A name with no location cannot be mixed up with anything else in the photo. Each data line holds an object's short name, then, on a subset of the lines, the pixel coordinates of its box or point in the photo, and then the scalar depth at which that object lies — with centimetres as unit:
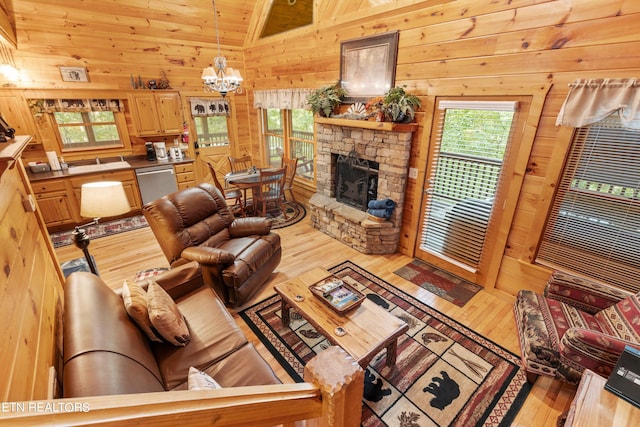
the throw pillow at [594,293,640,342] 194
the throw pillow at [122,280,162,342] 177
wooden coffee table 195
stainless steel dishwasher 502
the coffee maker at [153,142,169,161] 540
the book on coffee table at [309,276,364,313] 223
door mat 314
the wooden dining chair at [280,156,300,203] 518
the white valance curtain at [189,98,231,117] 593
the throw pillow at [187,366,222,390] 144
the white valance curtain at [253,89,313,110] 486
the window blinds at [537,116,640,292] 224
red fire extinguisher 586
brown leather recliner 278
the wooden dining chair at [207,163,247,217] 471
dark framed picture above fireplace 349
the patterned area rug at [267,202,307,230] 491
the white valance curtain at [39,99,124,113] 448
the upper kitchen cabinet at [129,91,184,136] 507
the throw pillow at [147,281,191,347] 179
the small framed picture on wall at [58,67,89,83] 454
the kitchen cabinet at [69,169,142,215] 449
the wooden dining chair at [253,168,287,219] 460
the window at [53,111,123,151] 480
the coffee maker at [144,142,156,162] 536
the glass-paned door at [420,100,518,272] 287
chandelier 346
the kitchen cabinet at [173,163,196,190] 543
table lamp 225
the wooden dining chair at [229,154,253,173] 553
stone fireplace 362
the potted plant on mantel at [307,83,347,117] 411
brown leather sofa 128
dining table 453
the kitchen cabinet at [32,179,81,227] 425
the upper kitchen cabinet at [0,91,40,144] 415
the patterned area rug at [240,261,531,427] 197
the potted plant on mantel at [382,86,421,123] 326
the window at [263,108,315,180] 546
